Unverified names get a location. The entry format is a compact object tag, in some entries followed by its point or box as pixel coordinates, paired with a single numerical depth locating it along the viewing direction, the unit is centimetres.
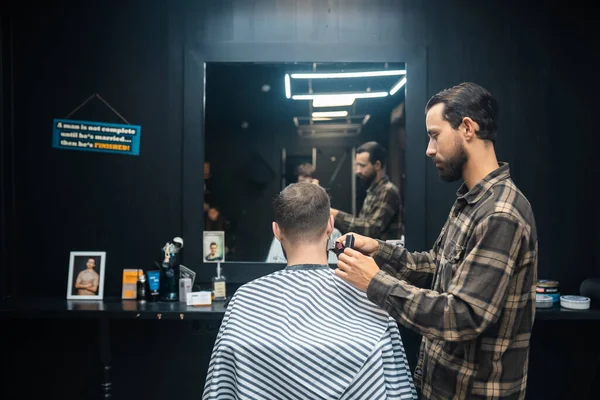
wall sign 288
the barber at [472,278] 152
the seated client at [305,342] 154
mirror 284
